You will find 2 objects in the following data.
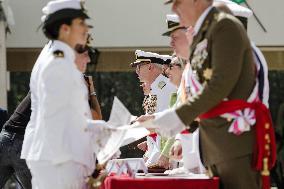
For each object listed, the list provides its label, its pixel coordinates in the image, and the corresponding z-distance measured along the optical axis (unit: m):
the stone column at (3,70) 18.79
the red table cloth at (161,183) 6.02
